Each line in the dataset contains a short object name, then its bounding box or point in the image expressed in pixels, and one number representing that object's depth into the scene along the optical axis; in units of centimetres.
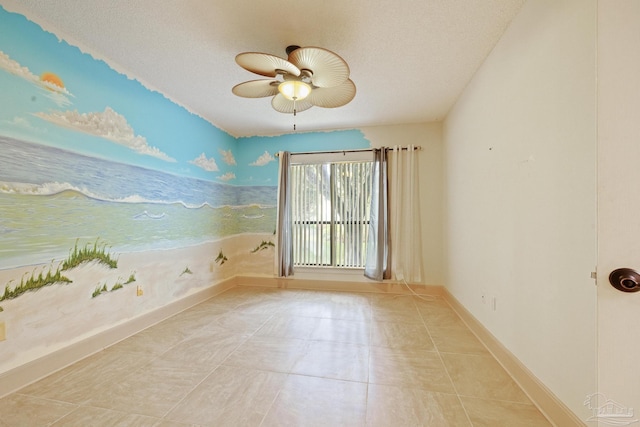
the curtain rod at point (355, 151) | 345
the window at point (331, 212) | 365
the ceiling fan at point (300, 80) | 150
